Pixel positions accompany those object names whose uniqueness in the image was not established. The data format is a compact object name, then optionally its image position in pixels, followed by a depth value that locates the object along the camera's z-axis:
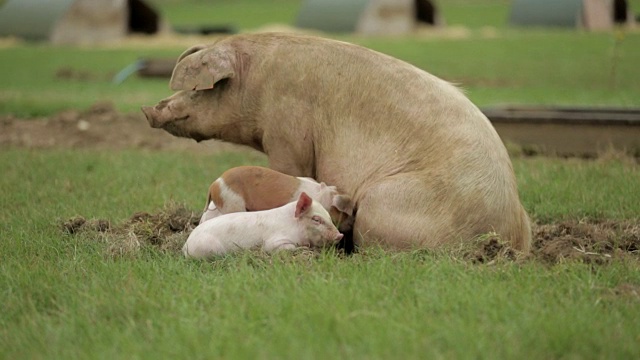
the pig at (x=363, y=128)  11.91
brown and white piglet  12.52
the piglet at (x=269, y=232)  11.81
